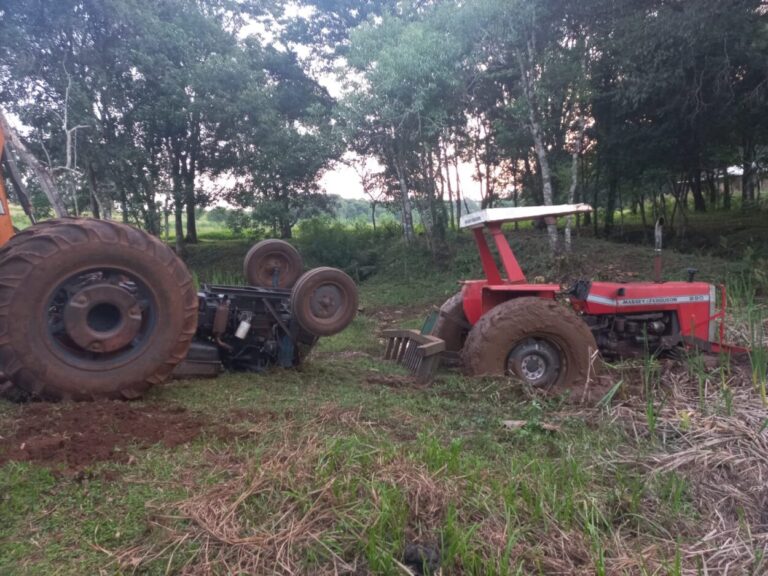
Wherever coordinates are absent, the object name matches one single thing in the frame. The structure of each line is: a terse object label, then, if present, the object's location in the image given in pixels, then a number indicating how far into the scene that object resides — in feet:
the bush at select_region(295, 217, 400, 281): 60.44
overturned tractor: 12.68
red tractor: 17.49
